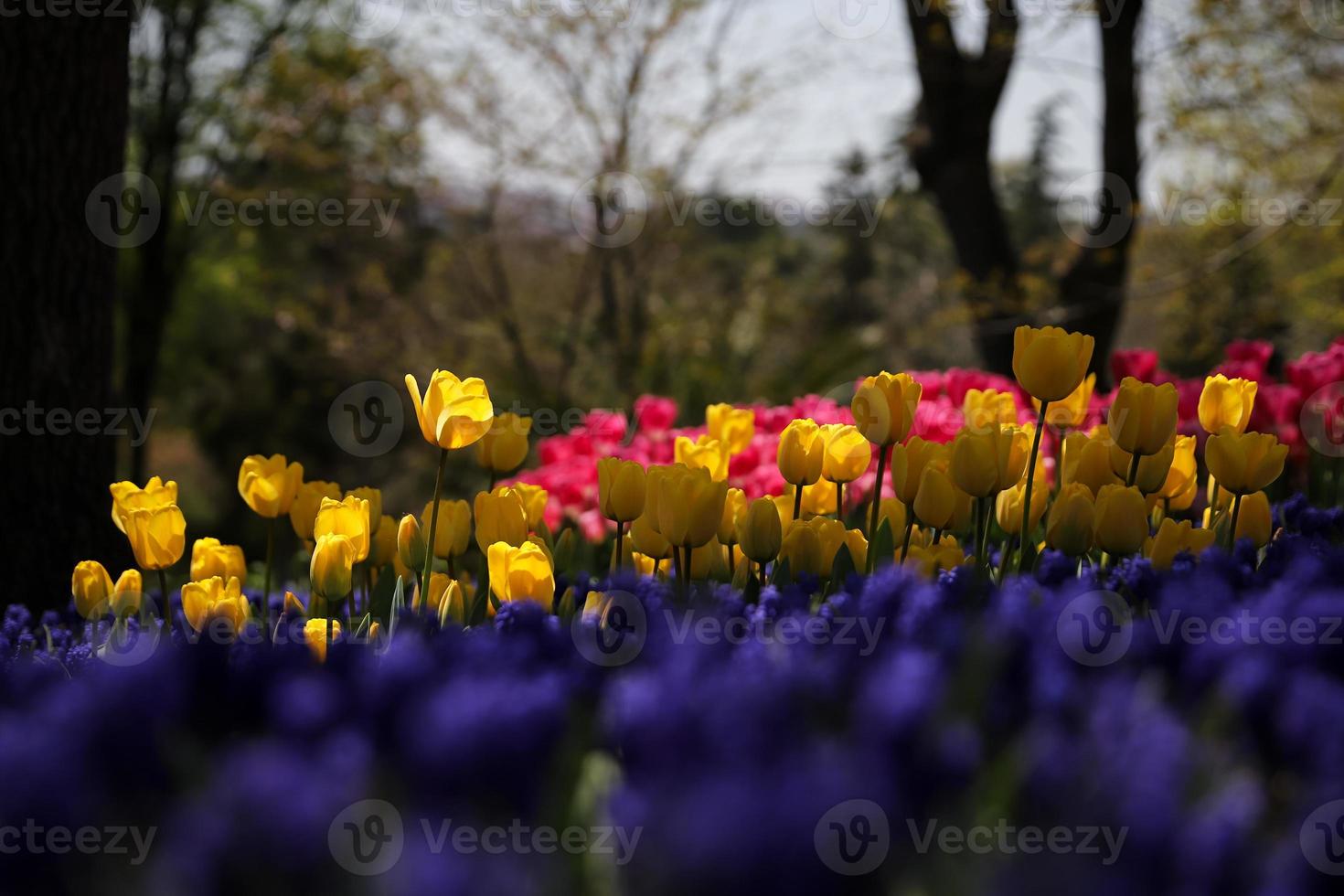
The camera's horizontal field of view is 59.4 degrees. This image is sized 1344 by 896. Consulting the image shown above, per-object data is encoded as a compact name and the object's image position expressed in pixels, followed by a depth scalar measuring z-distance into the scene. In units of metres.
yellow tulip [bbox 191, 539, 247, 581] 2.23
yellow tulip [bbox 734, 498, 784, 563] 1.94
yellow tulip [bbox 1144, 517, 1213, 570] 1.91
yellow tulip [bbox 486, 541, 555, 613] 1.78
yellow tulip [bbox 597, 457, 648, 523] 2.05
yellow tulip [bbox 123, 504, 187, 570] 2.09
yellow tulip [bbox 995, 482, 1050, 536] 2.19
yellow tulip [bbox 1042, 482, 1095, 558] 1.93
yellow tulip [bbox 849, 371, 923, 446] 2.11
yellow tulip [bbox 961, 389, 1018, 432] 2.44
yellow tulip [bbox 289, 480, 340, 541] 2.46
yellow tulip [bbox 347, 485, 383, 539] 2.32
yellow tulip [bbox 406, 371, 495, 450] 2.00
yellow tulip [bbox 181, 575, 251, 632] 1.85
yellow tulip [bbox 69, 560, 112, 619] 2.15
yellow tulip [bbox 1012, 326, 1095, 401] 2.01
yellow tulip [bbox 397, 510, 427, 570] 2.12
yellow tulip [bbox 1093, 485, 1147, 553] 1.86
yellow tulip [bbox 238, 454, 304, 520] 2.37
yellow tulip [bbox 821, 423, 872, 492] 2.16
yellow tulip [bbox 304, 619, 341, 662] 1.51
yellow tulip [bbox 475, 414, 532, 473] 2.36
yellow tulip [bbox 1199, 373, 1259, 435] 2.22
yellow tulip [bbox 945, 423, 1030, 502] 1.91
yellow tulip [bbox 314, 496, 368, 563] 2.00
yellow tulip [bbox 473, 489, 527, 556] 2.11
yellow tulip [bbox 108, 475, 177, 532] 2.13
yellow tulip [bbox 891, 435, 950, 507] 2.03
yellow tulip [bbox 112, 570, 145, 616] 2.08
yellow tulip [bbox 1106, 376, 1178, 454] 1.96
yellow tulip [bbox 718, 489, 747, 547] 2.13
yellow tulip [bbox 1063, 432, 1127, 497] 2.13
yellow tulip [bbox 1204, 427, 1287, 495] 2.00
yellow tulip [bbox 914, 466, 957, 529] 1.97
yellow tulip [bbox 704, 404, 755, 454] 2.68
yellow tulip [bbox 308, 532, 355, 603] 1.92
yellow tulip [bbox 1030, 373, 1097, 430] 2.46
